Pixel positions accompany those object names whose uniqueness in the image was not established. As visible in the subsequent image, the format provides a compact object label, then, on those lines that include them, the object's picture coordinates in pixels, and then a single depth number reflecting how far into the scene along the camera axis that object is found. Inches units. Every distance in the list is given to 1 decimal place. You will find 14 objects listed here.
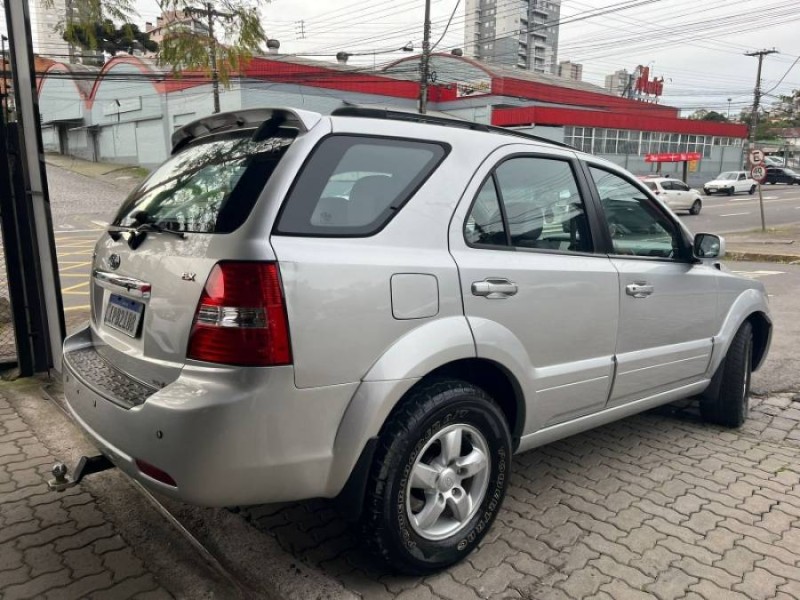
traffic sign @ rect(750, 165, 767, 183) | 625.3
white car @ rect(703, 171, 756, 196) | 1435.8
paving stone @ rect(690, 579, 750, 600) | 95.0
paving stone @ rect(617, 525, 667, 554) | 108.0
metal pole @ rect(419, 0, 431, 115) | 941.2
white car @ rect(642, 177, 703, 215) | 1013.2
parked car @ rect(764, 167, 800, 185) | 1846.7
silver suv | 78.9
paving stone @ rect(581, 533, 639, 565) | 104.5
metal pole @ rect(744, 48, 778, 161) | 1846.7
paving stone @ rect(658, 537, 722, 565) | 105.0
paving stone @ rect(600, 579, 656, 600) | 94.5
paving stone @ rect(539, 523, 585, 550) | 108.3
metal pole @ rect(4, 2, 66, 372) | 159.2
